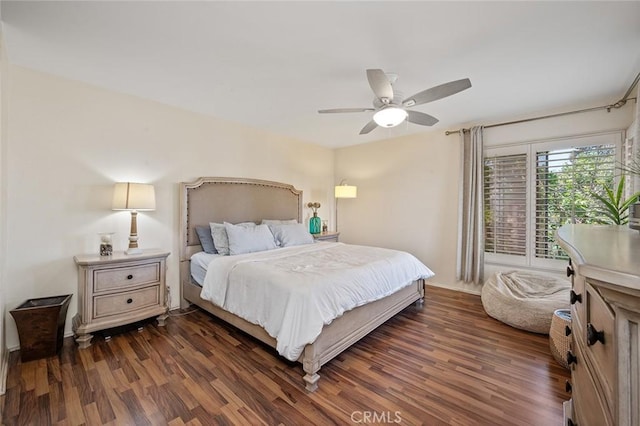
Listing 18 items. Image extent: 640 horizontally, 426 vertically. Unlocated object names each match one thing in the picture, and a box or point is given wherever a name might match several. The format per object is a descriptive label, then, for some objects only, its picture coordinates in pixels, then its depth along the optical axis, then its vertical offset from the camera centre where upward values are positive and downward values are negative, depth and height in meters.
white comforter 1.95 -0.61
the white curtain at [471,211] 3.77 +0.10
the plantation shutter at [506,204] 3.58 +0.20
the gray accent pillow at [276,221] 4.11 -0.10
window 3.09 +0.36
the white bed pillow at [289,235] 3.87 -0.29
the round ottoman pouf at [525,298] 2.66 -0.86
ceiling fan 2.09 +1.04
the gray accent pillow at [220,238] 3.29 -0.30
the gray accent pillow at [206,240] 3.38 -0.33
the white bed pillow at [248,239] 3.26 -0.31
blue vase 4.98 -0.18
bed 2.08 -0.36
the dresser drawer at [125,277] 2.50 -0.64
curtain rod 2.79 +1.29
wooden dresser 0.55 -0.28
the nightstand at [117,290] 2.43 -0.77
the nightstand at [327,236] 4.73 -0.38
